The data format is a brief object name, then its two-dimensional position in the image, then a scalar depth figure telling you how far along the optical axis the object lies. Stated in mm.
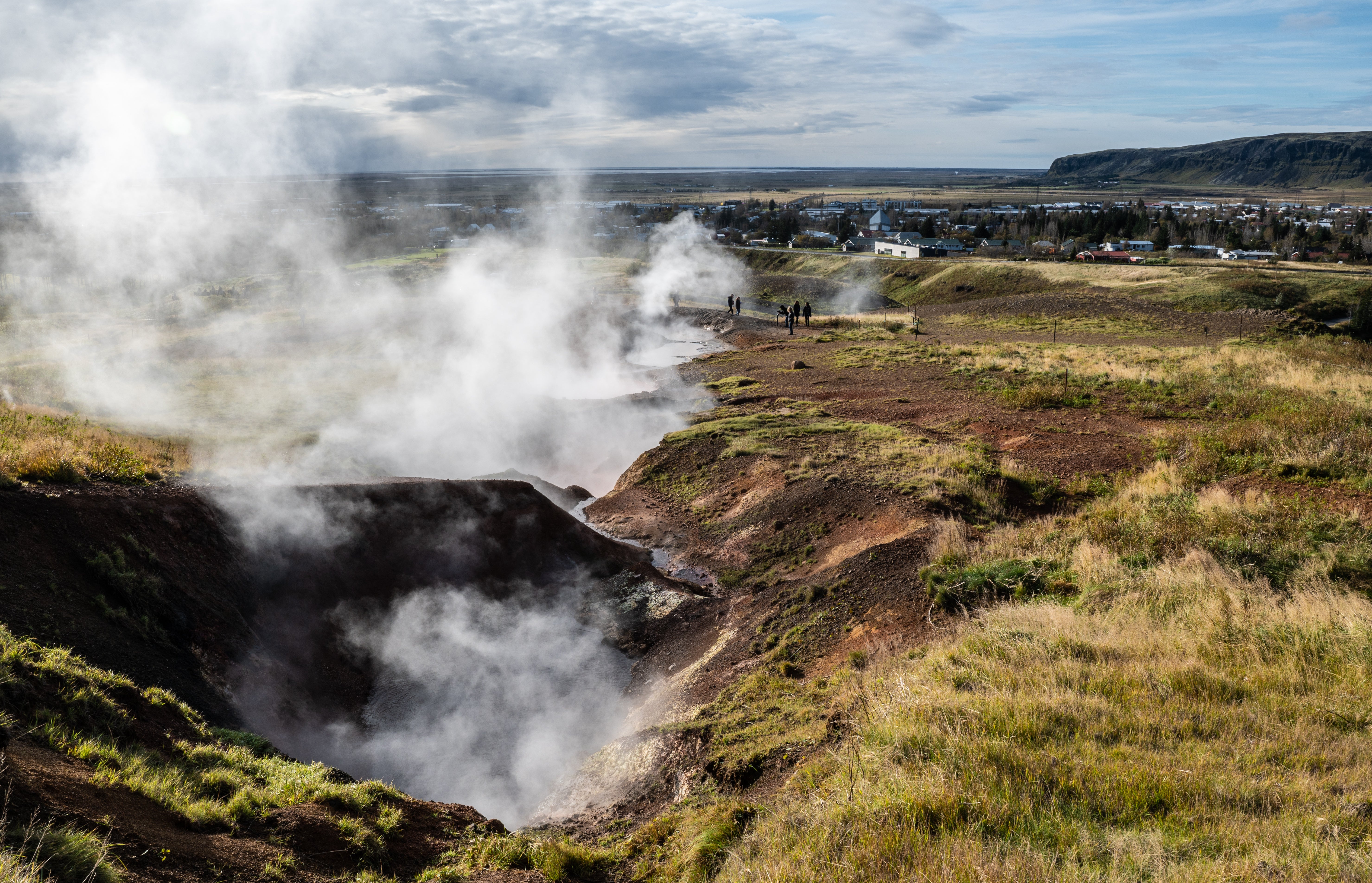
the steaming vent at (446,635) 10211
